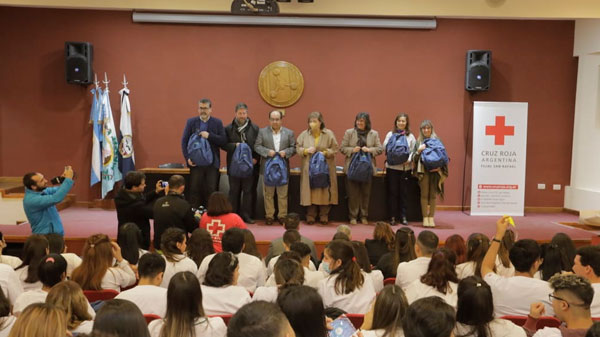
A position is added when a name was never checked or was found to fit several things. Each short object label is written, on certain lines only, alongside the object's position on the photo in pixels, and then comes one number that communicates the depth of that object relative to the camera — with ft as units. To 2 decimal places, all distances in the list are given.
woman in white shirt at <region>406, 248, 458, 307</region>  12.14
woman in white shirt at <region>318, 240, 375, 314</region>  12.35
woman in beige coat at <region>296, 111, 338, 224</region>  25.23
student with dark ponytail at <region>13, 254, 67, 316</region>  11.03
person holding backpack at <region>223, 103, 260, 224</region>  24.79
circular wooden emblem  30.42
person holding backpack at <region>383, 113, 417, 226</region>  25.29
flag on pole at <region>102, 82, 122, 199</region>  29.01
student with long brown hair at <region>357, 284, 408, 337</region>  9.14
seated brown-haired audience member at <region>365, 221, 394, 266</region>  16.39
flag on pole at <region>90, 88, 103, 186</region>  29.25
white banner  29.32
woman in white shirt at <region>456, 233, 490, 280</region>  14.49
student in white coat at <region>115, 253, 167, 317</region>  11.27
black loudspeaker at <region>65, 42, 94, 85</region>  28.89
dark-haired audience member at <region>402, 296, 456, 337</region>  7.75
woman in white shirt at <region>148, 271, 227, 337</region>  9.43
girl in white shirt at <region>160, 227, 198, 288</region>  14.34
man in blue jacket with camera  18.20
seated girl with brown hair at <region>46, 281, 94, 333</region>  9.69
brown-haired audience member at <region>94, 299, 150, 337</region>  7.51
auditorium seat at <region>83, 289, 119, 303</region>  12.49
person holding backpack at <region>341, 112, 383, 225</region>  25.00
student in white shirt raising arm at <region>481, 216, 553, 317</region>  12.59
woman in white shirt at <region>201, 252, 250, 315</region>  11.67
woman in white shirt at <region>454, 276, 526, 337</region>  9.43
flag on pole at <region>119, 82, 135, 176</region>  29.45
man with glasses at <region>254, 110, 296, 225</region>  25.09
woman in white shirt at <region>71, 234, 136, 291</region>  13.10
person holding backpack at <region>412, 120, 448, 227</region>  25.43
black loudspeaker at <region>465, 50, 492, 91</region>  29.81
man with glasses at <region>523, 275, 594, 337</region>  9.57
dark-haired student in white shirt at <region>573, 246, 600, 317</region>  12.39
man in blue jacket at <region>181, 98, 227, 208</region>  24.85
